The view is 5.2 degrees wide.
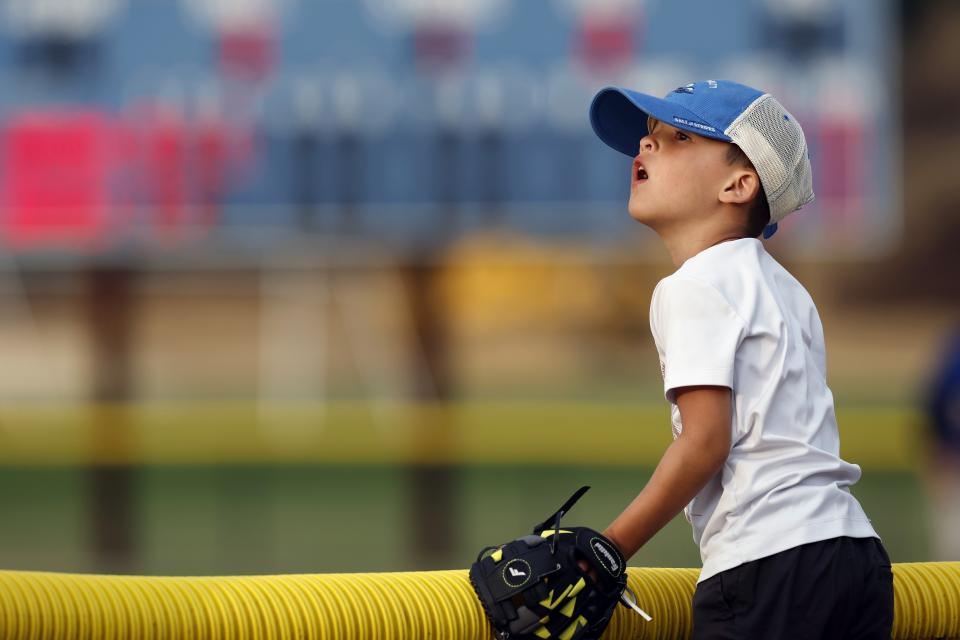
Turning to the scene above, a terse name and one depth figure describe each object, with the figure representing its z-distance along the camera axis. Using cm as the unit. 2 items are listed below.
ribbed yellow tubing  1222
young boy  1232
